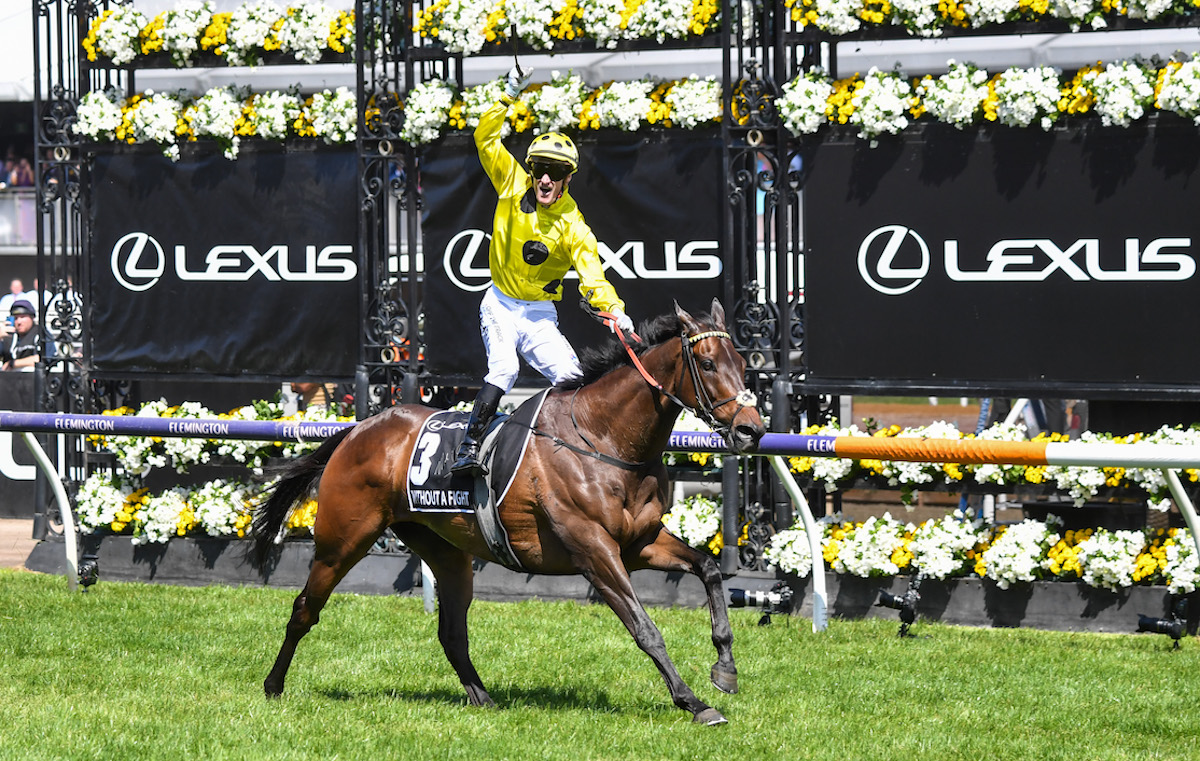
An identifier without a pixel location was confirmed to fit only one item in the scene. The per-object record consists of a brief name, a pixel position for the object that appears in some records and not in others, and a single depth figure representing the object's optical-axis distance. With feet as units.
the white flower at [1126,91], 53.47
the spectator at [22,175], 182.50
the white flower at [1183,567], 52.29
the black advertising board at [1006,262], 54.44
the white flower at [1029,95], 54.44
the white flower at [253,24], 65.62
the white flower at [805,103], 57.36
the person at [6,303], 108.04
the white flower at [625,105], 59.77
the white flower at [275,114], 65.41
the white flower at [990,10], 55.26
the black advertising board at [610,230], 60.08
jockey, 41.04
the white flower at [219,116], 66.08
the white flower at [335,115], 64.28
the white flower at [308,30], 64.90
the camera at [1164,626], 48.93
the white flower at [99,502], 67.72
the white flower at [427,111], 62.13
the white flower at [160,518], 66.59
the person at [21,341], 86.82
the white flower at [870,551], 56.29
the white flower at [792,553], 57.16
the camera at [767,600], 51.52
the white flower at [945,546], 55.67
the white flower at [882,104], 56.54
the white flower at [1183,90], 52.54
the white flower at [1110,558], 53.26
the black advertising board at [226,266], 65.72
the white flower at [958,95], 55.77
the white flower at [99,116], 67.92
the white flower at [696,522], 59.88
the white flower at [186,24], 66.59
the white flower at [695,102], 59.06
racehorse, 37.83
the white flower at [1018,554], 54.49
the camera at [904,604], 51.80
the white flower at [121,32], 67.15
